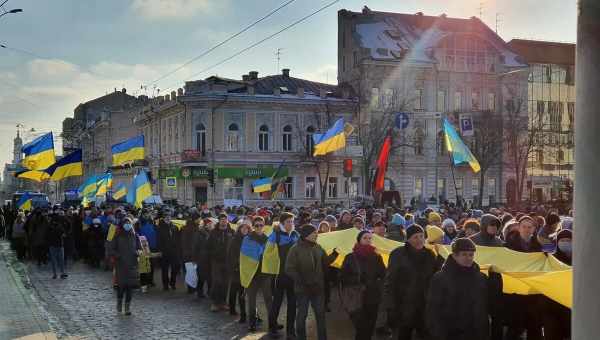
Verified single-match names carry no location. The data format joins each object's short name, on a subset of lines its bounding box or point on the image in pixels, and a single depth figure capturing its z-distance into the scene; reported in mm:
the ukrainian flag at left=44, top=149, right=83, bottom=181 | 24672
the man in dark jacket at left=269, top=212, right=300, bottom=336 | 9859
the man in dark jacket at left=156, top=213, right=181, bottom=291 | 14797
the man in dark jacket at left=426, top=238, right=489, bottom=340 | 5715
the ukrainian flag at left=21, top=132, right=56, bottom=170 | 23562
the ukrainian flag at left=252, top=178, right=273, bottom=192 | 30578
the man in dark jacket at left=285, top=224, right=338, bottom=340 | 8641
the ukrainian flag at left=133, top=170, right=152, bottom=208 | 20688
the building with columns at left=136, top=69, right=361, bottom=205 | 46062
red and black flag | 19094
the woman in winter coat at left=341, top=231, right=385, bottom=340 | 8070
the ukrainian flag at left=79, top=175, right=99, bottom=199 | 28484
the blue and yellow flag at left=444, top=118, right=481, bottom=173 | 18703
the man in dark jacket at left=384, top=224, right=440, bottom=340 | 7133
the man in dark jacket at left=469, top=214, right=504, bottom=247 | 9250
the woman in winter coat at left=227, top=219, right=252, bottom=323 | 11047
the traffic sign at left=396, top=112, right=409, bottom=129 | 31081
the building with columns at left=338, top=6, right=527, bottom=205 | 50469
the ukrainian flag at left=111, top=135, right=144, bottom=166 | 23188
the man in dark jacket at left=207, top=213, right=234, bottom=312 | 11953
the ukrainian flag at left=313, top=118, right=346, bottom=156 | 24406
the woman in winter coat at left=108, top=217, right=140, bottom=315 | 11664
